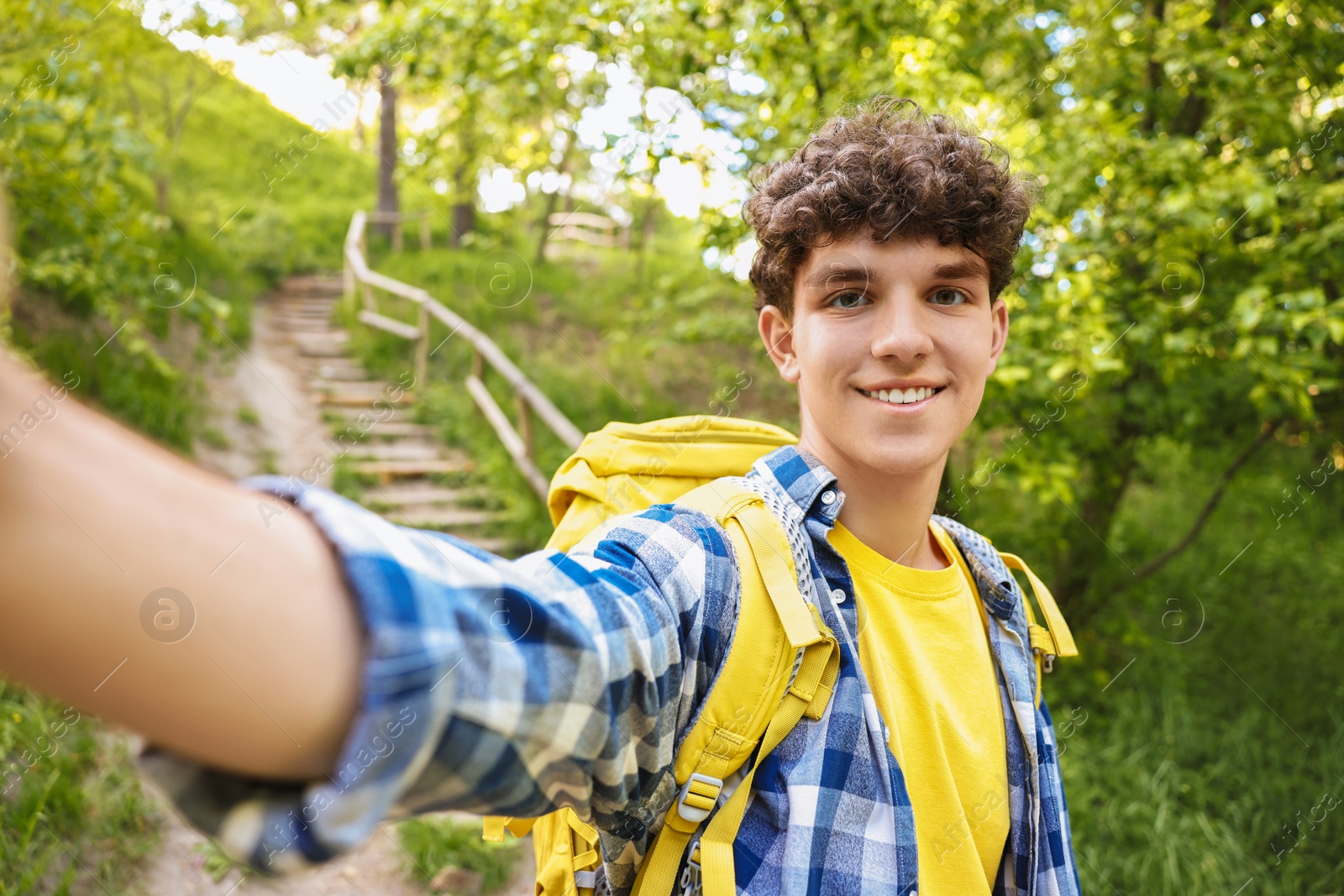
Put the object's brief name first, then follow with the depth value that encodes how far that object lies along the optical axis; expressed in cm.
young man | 41
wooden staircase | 594
